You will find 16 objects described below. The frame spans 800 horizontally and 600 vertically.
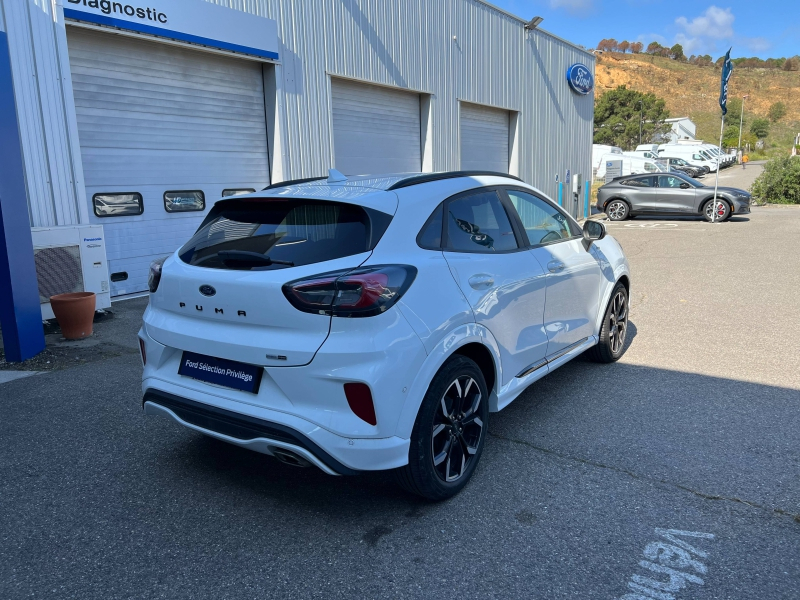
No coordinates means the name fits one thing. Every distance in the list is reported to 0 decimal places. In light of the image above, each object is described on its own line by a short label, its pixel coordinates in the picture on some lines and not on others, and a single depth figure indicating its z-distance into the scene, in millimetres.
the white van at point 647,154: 44172
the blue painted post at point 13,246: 5656
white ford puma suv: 2777
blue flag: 18719
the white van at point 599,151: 41469
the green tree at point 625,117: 72688
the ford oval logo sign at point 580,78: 19891
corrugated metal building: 7434
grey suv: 18625
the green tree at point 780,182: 23453
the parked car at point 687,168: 42781
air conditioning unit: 6836
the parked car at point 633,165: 37953
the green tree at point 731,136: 82975
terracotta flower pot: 6457
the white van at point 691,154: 46219
